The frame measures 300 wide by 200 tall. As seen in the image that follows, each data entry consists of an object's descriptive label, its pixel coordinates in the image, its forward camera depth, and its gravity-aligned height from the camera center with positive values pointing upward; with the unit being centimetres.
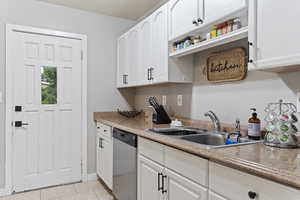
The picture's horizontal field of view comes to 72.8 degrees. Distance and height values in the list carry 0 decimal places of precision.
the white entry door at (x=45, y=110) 256 -15
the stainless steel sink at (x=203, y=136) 144 -30
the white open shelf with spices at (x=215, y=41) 136 +44
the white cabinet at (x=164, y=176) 116 -52
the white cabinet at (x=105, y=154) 241 -71
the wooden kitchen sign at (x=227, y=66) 167 +30
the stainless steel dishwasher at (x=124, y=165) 184 -66
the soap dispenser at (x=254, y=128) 136 -19
